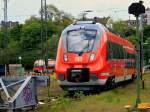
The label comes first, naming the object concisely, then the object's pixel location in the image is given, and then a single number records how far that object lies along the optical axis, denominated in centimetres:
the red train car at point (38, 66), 8938
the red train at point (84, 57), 2577
